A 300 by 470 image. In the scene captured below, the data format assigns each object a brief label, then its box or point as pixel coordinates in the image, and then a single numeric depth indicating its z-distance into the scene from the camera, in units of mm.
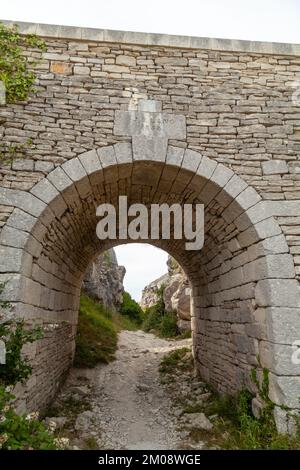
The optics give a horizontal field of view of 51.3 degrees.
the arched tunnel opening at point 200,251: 3850
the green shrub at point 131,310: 17609
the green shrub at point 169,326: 12727
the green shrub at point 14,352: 3260
